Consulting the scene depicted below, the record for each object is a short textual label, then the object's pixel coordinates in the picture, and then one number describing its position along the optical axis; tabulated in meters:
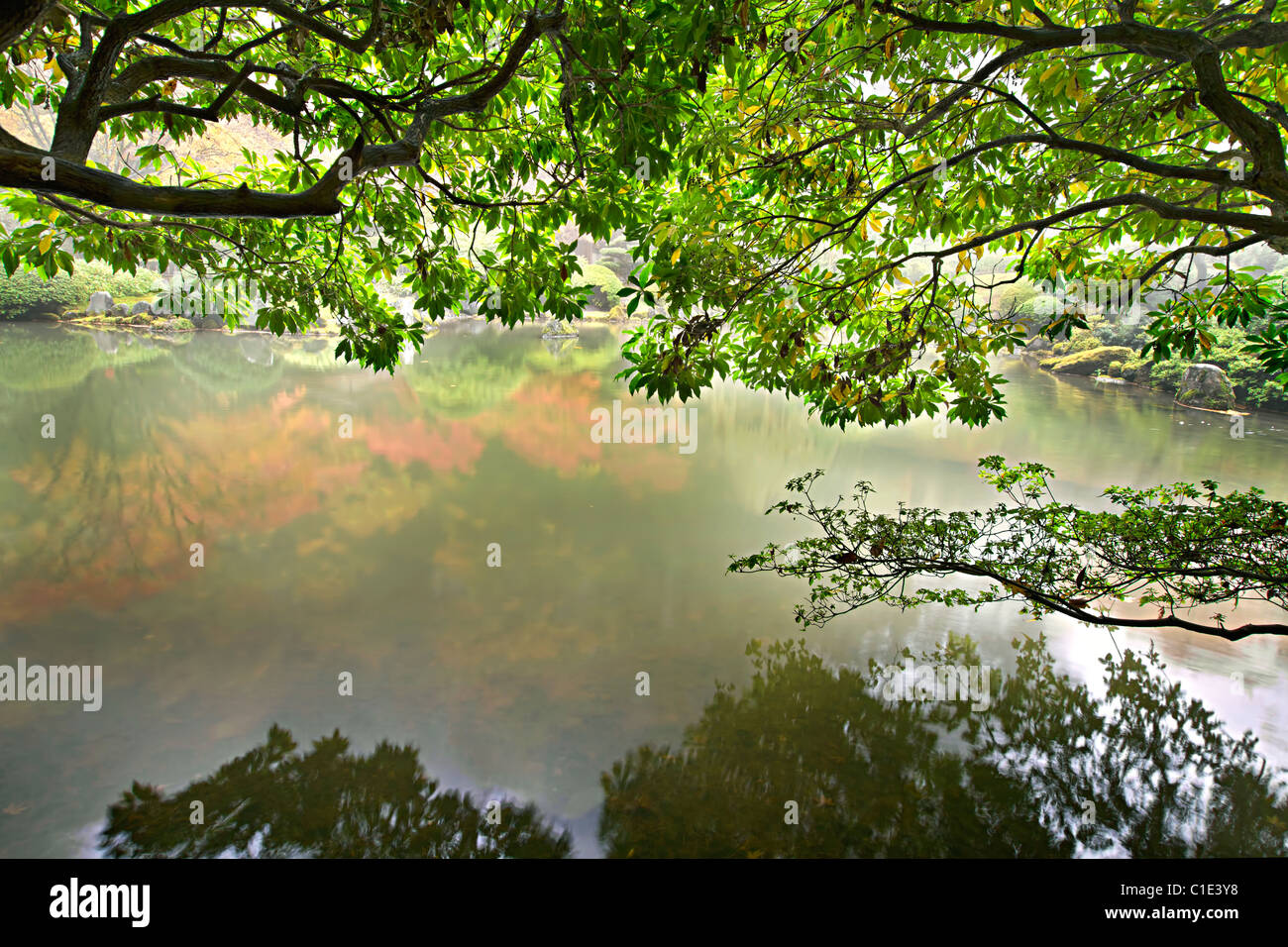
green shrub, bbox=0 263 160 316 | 29.27
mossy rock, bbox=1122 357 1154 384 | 22.55
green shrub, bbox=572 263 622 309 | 43.47
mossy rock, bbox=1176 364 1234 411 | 18.59
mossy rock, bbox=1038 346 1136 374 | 24.80
